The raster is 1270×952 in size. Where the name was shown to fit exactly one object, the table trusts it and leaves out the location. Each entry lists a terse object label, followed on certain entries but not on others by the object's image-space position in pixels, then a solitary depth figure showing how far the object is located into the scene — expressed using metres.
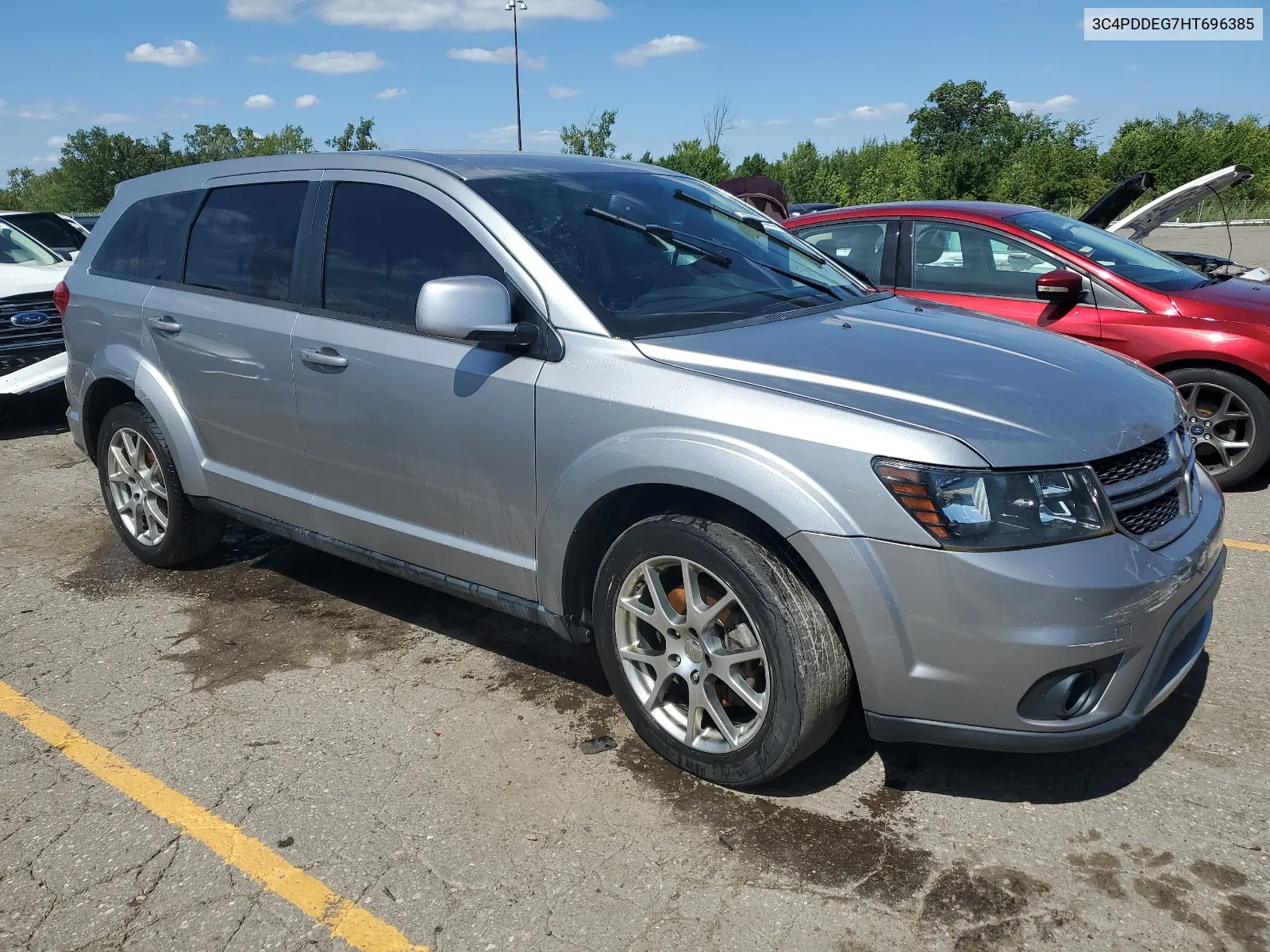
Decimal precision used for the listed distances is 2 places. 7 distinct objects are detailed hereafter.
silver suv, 2.55
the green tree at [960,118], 87.12
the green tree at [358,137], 65.00
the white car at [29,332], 8.25
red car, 5.70
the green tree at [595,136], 53.78
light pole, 46.66
